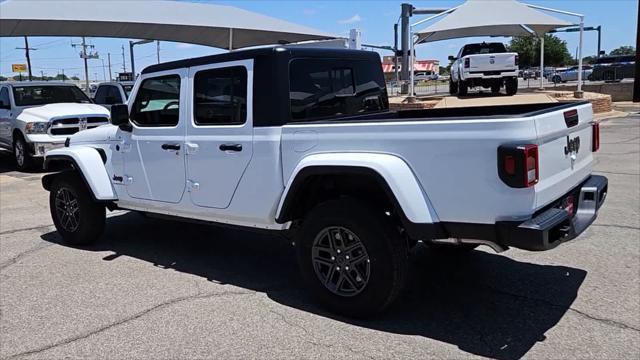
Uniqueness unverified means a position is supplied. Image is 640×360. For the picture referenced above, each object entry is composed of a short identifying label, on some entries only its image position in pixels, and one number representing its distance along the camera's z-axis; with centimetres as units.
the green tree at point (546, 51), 7625
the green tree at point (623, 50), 10788
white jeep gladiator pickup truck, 343
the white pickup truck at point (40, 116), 1230
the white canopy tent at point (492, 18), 2233
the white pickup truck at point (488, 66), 2064
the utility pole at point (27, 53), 5006
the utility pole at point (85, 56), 5218
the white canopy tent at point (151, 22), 1642
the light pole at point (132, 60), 3881
